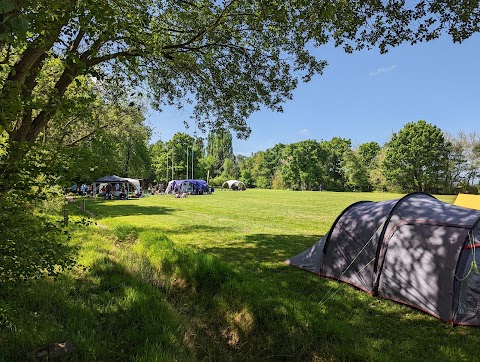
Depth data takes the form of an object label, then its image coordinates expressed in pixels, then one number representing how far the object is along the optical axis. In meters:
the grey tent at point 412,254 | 5.27
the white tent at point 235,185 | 71.69
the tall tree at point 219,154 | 101.00
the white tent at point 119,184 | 36.72
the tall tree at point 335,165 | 79.44
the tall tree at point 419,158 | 58.25
